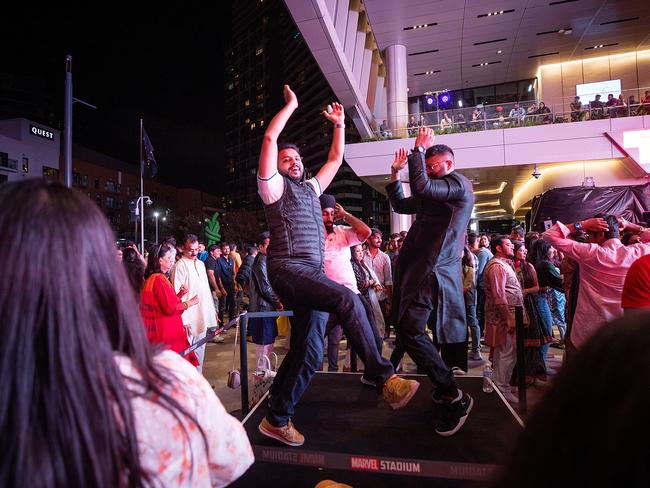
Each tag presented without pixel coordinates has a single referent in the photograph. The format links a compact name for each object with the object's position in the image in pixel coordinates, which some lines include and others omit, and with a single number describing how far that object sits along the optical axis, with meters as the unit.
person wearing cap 2.68
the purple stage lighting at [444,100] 22.16
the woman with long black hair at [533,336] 5.21
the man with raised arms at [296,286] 2.65
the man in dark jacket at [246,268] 8.33
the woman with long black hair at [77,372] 0.73
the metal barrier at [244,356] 3.74
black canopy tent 13.80
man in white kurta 5.23
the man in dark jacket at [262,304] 5.79
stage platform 2.41
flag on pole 16.16
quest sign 35.22
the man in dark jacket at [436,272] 2.78
